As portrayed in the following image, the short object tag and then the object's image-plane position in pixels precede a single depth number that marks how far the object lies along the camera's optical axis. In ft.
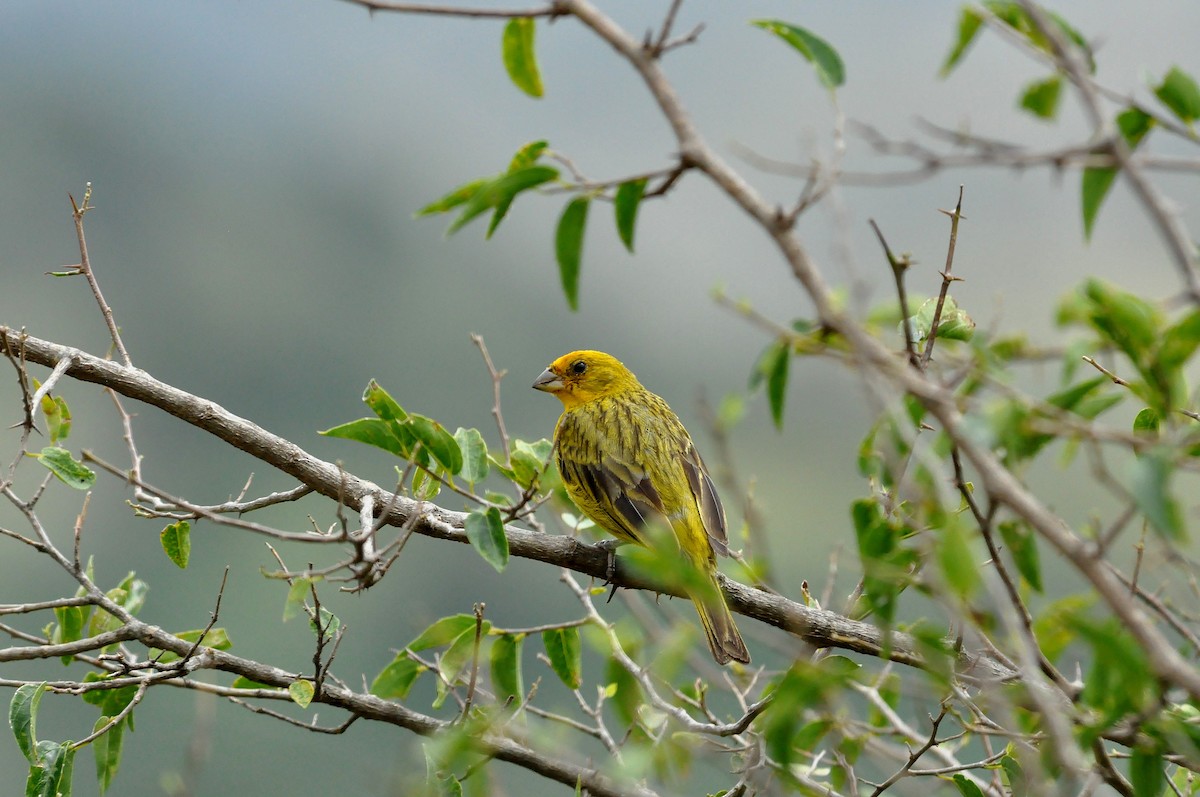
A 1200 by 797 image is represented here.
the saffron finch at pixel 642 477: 30.78
